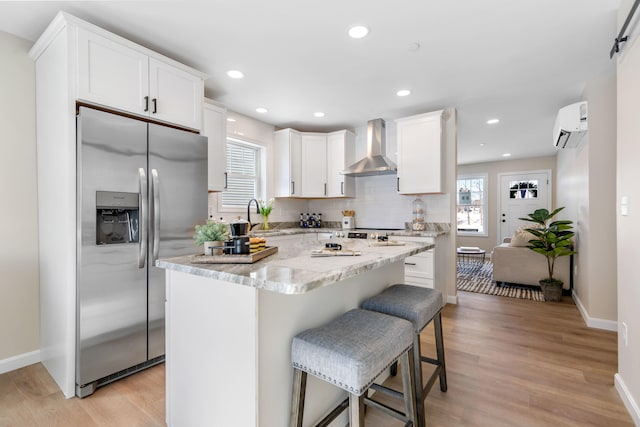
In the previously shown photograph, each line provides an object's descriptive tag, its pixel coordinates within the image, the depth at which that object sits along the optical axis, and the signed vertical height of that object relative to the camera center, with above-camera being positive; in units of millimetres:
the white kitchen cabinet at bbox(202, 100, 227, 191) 3287 +789
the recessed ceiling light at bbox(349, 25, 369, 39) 2184 +1329
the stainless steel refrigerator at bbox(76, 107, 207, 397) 1954 -136
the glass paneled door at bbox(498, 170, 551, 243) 7281 +382
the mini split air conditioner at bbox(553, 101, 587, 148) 3205 +972
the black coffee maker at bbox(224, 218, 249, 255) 1404 -131
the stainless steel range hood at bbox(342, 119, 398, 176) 4008 +797
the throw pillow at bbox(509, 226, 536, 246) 4684 -405
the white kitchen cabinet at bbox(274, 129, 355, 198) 4438 +744
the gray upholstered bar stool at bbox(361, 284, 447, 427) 1589 -550
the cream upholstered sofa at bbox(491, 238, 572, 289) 4371 -828
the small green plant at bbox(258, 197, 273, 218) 4215 +82
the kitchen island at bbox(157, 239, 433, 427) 1173 -517
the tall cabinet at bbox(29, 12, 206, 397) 1944 +755
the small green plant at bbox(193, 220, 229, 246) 1471 -96
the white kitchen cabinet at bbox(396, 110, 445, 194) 3795 +751
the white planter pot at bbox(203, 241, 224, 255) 1450 -162
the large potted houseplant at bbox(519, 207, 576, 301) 4027 -481
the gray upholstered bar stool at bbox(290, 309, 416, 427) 1133 -572
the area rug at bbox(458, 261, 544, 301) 4367 -1183
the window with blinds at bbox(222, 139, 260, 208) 4005 +540
